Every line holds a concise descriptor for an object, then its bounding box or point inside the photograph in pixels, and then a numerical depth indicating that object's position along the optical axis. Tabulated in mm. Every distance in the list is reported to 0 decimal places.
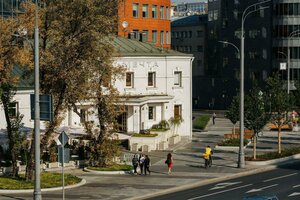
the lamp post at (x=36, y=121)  29047
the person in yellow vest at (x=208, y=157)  46062
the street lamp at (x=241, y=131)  46562
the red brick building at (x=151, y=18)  102438
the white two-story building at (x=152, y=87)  59781
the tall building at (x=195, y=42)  133125
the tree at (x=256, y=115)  50812
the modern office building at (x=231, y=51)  112062
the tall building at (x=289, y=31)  108188
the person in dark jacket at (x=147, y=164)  43062
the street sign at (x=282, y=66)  103000
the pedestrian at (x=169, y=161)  43438
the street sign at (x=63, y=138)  31008
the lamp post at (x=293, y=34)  107312
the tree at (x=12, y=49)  36281
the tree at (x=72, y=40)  36969
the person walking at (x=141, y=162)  43406
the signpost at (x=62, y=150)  30078
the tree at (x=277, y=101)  53969
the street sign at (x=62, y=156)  30403
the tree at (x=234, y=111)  56781
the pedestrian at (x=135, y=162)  43219
